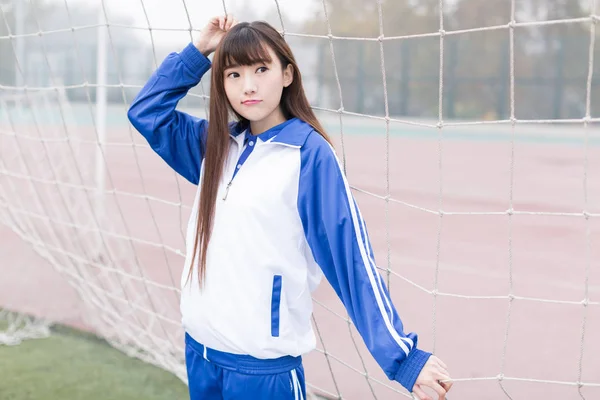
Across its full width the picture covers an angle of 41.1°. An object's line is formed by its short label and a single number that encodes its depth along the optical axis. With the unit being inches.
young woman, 50.8
